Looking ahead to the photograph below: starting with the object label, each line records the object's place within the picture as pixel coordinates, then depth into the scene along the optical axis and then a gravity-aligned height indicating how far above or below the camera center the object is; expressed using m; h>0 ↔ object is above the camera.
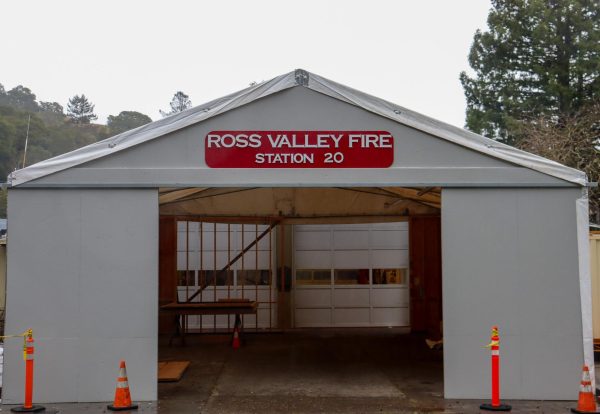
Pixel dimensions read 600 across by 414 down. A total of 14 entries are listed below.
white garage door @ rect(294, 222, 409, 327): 17.81 -0.35
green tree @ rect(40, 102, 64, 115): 102.75 +23.85
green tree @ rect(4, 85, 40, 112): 105.62 +26.23
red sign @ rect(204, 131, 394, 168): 9.48 +1.58
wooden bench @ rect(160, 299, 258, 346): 14.60 -0.96
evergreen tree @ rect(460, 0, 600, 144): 30.06 +9.11
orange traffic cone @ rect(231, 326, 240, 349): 14.55 -1.63
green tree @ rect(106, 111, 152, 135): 84.07 +17.93
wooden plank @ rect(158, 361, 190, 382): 10.95 -1.79
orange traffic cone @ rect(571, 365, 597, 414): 8.50 -1.69
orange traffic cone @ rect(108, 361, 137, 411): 8.65 -1.64
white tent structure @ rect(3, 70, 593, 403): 9.21 +0.39
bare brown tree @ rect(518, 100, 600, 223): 24.75 +4.52
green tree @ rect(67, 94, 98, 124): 96.94 +22.07
